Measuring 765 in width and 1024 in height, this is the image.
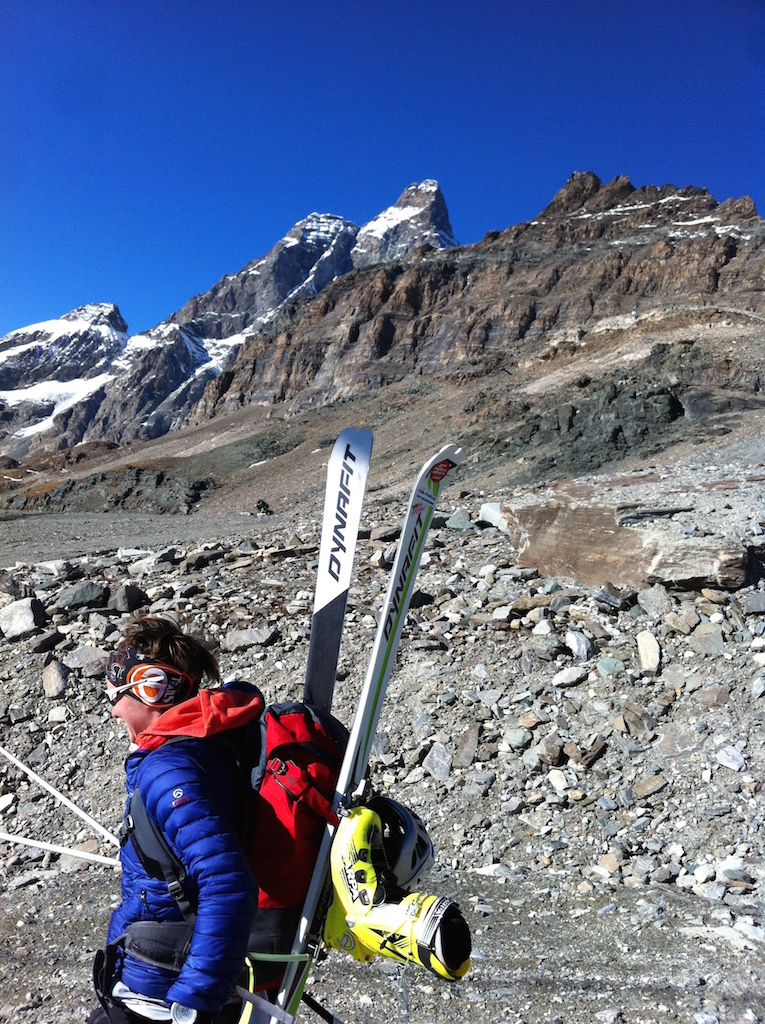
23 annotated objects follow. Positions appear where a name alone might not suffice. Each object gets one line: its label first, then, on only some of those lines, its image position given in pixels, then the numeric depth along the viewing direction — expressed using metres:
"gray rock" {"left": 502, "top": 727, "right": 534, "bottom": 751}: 5.23
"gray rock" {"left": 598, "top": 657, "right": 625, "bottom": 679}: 5.72
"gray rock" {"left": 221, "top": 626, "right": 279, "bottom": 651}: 6.93
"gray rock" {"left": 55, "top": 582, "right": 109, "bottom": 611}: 8.13
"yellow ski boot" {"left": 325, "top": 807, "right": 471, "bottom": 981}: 1.80
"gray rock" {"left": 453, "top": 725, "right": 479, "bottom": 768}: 5.19
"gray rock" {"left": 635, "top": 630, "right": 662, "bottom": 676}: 5.67
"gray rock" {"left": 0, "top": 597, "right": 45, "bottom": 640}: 7.29
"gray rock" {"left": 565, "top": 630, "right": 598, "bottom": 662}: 5.97
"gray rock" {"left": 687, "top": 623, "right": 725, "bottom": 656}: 5.64
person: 1.68
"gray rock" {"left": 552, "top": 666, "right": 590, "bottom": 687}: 5.71
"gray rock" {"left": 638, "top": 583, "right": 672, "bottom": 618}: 6.29
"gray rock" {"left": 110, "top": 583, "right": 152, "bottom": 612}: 8.09
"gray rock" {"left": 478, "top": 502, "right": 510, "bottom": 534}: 10.05
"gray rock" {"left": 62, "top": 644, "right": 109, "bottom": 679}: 6.61
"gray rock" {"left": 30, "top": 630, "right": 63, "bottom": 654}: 6.97
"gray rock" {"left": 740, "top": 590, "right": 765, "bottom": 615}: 5.93
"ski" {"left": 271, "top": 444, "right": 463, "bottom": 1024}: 1.99
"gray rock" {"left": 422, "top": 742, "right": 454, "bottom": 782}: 5.12
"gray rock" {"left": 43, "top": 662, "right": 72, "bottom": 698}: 6.37
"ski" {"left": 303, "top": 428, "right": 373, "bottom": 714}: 2.67
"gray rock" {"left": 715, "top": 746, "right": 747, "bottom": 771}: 4.59
